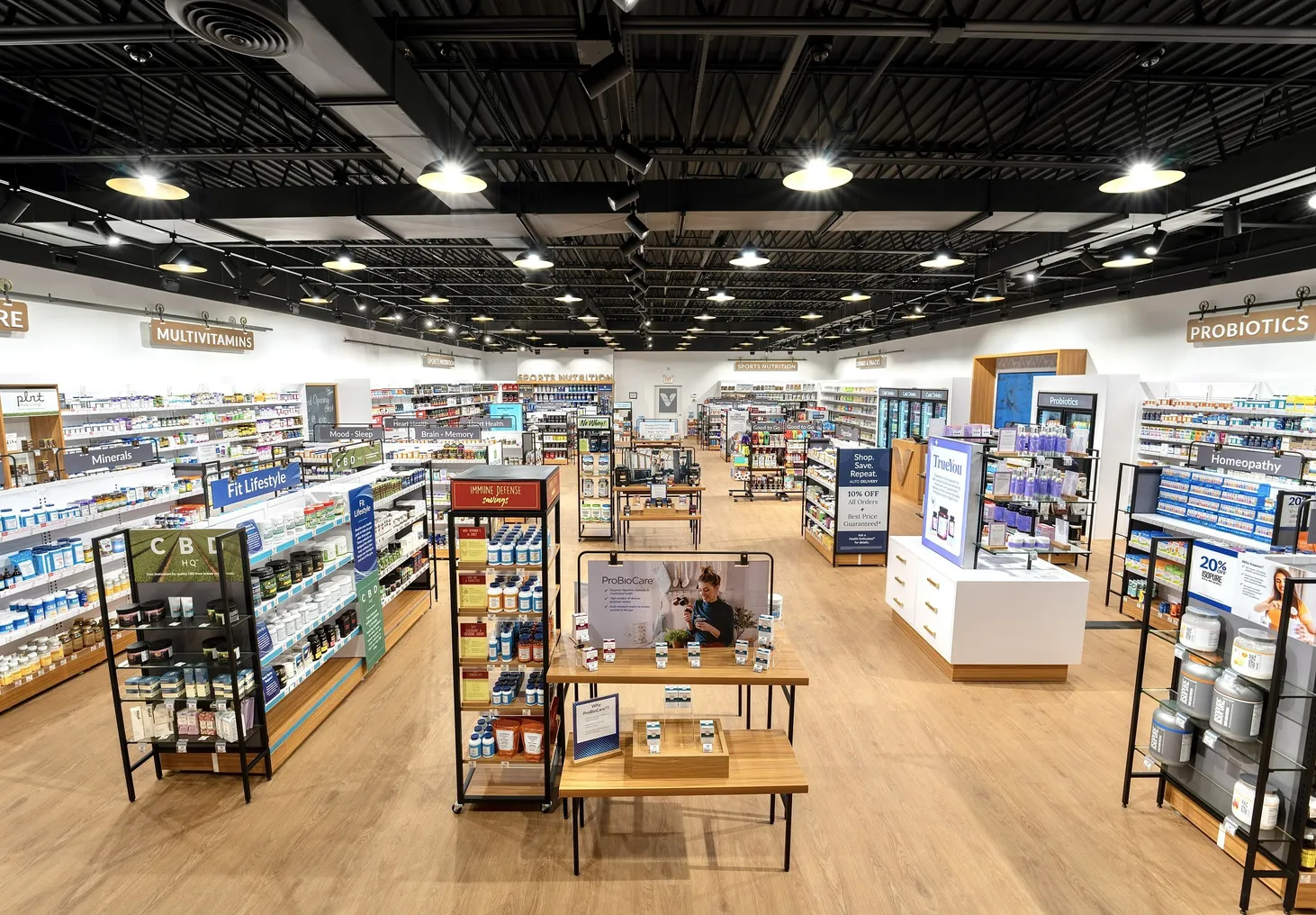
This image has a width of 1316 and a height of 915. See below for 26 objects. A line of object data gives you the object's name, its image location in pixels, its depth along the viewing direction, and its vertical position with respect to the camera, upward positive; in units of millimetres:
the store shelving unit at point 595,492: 10461 -1600
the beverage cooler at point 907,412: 15031 -124
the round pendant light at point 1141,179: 4676 +1944
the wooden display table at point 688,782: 3070 -2072
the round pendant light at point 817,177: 4543 +1895
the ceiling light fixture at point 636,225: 6648 +2118
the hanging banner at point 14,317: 8250 +1227
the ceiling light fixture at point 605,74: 3664 +2166
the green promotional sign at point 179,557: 3855 -1055
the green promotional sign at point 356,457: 6844 -693
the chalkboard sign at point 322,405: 15273 -73
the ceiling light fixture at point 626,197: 6078 +2228
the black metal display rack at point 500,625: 3588 -1504
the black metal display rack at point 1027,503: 5703 -1011
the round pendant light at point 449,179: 4586 +1859
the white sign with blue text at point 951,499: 5613 -965
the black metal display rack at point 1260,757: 2891 -1974
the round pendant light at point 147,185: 4680 +1812
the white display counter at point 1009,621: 5328 -2040
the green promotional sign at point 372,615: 5504 -2105
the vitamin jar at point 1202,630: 3363 -1317
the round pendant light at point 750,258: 7387 +1942
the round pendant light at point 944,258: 7473 +1982
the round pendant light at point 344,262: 7371 +1851
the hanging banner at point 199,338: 10523 +1292
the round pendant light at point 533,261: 7258 +1872
